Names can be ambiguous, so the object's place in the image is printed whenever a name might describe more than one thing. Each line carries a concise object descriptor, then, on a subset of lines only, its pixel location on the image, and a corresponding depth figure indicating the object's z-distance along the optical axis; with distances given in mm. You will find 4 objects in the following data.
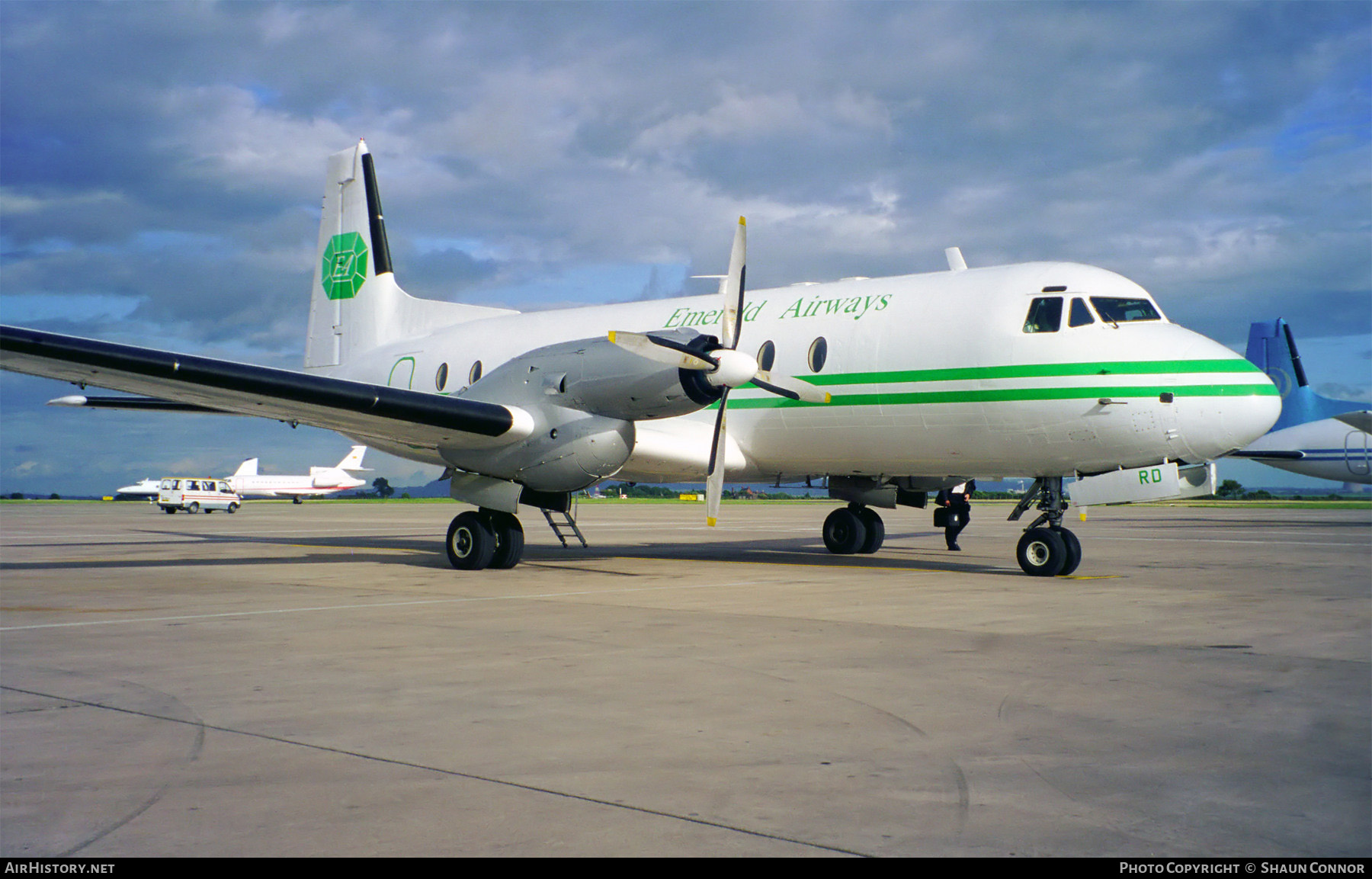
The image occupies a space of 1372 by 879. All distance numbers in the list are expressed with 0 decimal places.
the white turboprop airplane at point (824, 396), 11953
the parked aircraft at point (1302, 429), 38688
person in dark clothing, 18469
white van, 45469
